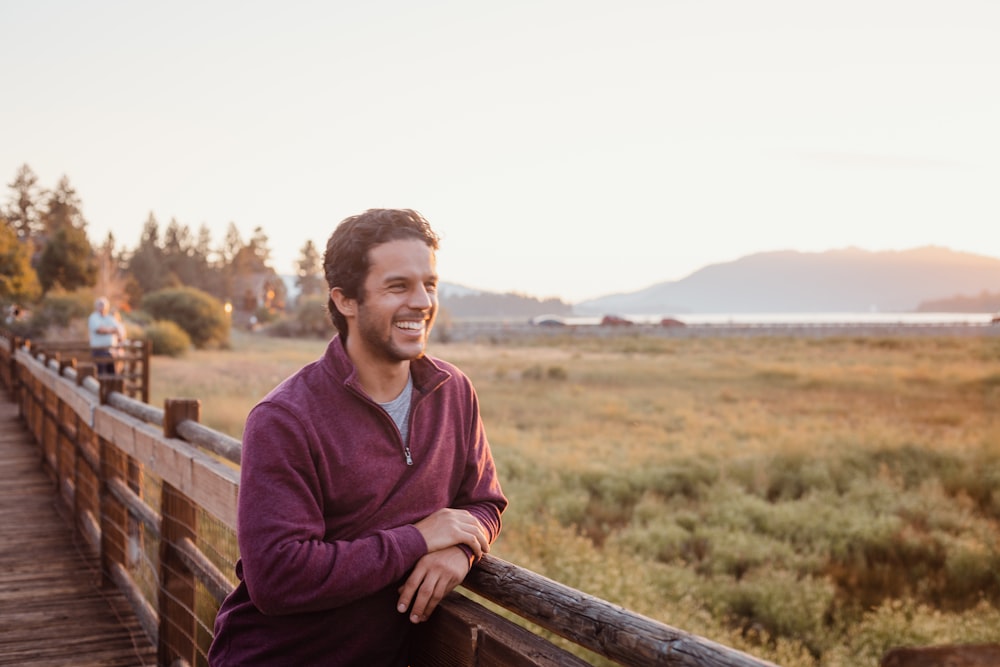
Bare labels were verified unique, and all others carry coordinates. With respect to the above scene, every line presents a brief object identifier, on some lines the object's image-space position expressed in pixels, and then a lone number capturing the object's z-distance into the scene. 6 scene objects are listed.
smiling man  1.78
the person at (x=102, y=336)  13.60
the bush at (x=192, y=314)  46.75
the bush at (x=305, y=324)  67.62
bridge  1.64
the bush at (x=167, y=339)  36.06
